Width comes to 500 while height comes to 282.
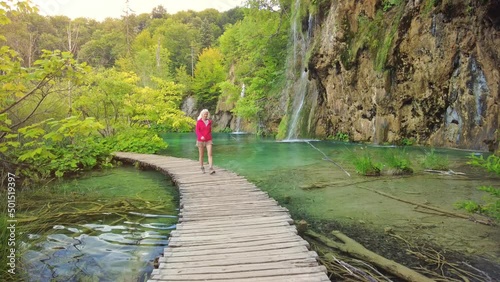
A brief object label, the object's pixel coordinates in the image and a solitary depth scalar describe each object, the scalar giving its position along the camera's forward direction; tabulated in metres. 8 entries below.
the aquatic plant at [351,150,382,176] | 8.89
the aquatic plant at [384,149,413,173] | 8.84
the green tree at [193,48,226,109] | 48.31
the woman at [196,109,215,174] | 8.40
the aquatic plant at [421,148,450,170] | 9.07
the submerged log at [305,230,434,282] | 3.31
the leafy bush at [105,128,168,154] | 15.30
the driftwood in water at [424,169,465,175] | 8.42
